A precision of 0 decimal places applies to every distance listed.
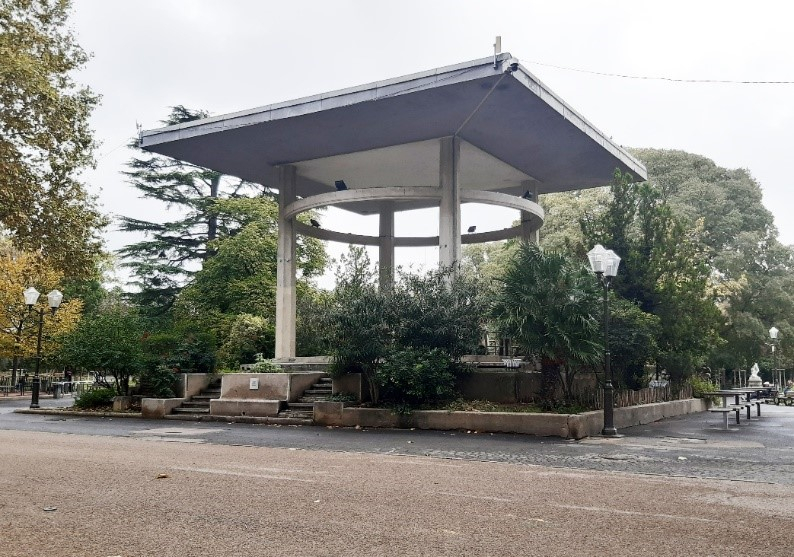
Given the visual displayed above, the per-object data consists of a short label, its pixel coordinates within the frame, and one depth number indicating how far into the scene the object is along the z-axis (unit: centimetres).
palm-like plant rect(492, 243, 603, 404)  1514
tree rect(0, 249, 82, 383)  3584
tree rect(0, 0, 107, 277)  1164
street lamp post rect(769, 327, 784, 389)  3278
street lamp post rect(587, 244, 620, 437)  1448
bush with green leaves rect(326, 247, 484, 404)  1672
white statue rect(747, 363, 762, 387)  2727
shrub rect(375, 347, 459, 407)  1591
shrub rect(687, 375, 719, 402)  2456
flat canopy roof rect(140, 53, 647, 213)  1897
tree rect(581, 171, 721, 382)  1903
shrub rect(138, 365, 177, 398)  2066
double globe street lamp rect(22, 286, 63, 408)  2436
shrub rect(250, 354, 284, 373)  2091
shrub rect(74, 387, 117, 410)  2241
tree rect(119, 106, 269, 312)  4153
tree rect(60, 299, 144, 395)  2061
